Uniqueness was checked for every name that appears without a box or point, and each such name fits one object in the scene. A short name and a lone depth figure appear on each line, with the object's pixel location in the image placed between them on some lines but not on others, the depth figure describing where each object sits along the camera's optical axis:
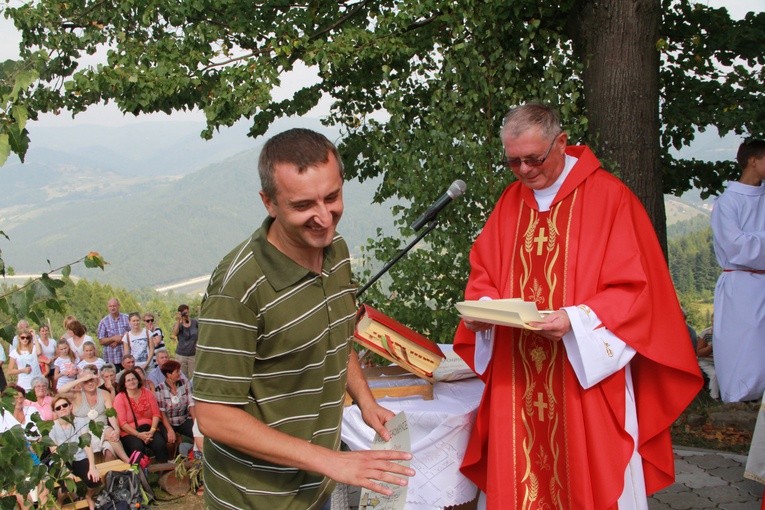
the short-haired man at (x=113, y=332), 9.77
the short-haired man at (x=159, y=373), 8.12
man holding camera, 9.84
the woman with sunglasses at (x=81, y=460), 6.59
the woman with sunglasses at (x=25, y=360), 9.01
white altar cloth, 3.82
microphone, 3.52
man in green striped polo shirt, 1.93
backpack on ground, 6.50
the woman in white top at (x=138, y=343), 9.73
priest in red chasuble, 3.41
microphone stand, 3.63
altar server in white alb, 5.72
